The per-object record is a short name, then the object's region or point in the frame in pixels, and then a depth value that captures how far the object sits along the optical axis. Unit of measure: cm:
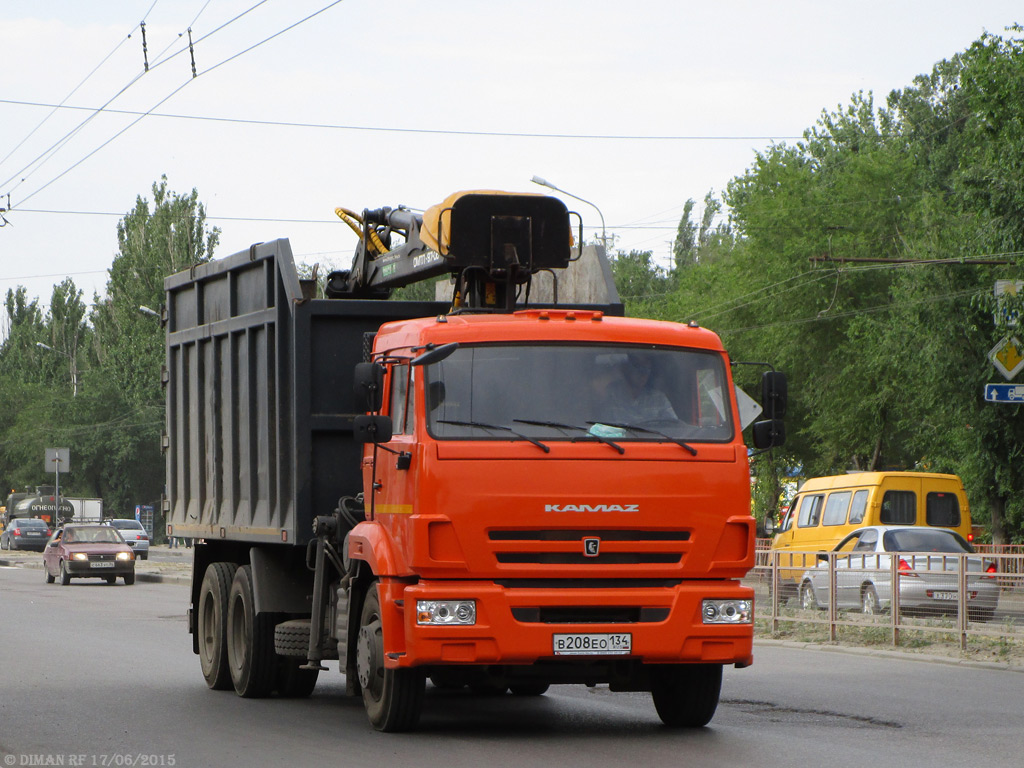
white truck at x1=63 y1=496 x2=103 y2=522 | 7462
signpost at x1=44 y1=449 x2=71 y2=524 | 5496
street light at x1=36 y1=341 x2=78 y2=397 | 9444
